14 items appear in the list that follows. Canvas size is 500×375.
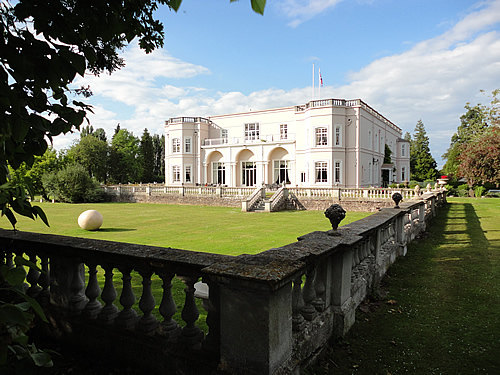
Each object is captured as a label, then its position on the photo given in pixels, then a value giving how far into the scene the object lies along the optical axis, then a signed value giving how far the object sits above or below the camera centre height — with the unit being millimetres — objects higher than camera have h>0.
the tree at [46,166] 37062 +2587
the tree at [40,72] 1801 +681
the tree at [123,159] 64000 +5340
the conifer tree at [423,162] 61388 +3807
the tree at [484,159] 22078 +1485
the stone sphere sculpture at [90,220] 14258 -1523
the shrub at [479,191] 32906 -1090
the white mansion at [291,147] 35156 +4507
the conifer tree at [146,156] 70312 +6323
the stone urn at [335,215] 4156 -436
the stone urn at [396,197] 9023 -438
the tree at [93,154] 59312 +5892
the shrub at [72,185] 34094 +105
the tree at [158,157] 81512 +7246
